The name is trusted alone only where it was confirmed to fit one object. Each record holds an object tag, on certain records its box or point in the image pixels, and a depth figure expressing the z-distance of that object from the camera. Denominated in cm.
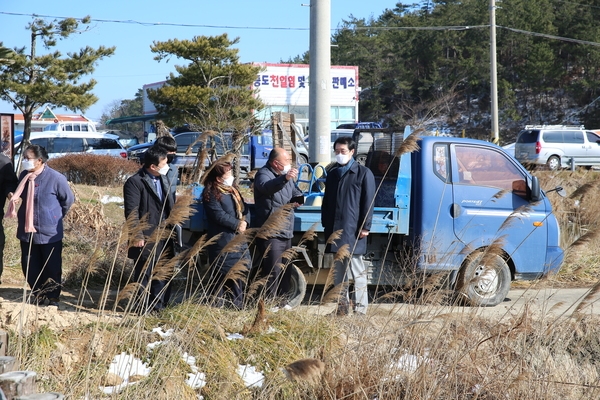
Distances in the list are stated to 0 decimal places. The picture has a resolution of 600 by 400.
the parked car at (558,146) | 5791
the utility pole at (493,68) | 4900
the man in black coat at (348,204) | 1356
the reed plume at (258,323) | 1007
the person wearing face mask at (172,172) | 1297
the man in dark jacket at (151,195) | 1291
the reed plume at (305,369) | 590
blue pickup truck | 1474
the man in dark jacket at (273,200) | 1372
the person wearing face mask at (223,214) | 1331
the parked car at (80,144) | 5437
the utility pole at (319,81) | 2061
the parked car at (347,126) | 7162
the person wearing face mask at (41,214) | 1348
